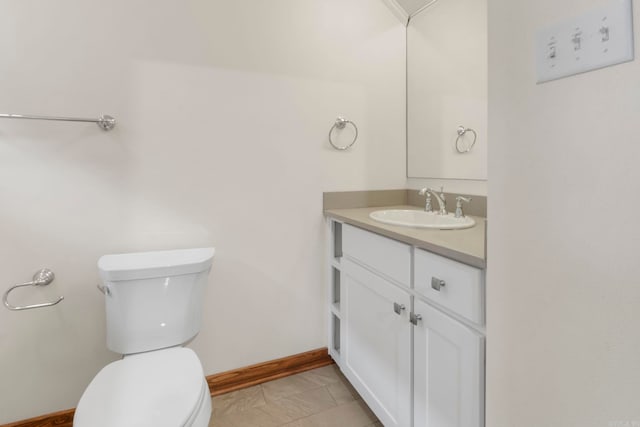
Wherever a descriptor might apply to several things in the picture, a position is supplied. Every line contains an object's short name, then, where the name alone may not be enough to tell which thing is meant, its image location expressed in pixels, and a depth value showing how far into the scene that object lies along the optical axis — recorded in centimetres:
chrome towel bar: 121
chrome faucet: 157
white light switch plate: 49
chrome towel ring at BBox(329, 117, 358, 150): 178
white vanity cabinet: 86
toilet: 88
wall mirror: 154
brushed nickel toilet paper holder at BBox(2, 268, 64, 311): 123
